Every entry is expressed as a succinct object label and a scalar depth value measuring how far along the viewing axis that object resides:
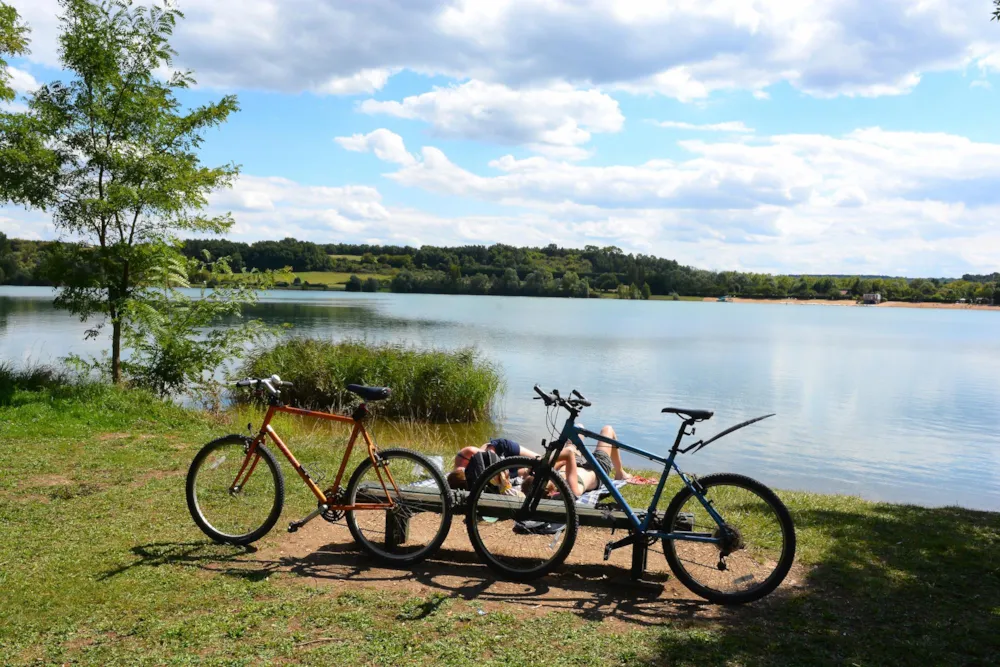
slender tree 12.51
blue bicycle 4.89
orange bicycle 5.41
